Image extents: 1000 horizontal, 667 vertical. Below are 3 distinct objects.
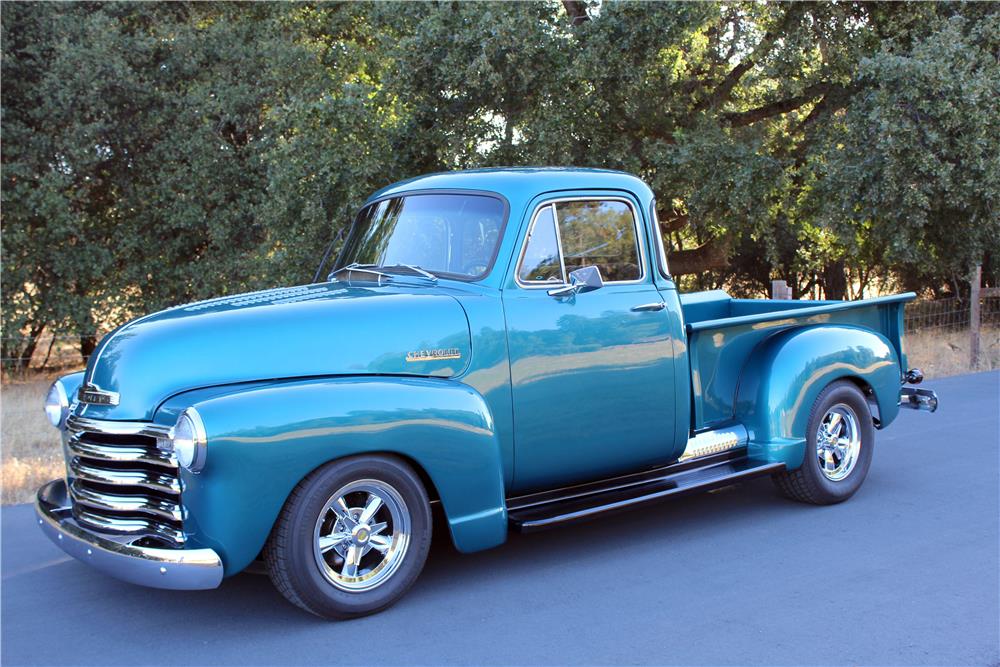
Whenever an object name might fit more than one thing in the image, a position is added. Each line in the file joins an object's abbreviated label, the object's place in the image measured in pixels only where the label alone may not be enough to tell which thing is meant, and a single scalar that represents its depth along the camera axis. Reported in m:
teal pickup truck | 4.12
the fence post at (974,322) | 12.91
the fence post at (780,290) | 11.37
